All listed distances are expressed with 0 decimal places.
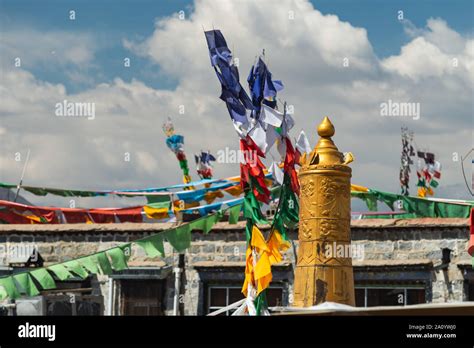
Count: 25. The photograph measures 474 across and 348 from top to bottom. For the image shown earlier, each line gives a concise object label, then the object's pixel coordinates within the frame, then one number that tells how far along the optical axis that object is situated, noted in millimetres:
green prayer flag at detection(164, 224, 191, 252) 14477
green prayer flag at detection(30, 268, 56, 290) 13836
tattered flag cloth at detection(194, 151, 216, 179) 25453
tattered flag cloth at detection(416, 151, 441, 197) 29891
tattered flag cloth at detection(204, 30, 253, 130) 13633
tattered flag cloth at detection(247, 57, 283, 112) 13750
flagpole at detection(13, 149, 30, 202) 21225
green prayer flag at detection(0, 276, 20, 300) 13633
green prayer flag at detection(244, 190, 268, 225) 13578
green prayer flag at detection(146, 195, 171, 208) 21945
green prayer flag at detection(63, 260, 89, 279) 14156
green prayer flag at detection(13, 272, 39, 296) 13773
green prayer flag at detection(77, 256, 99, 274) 14211
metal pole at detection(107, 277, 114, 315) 18438
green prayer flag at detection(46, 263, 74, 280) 13906
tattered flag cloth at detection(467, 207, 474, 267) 11001
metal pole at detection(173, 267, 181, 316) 18266
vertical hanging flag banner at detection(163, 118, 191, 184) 23312
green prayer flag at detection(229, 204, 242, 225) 15531
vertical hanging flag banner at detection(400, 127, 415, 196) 30141
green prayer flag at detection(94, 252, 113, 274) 14250
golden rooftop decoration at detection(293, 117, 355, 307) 11422
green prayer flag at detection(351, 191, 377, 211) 18875
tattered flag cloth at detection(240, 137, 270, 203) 13516
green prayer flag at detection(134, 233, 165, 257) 14242
